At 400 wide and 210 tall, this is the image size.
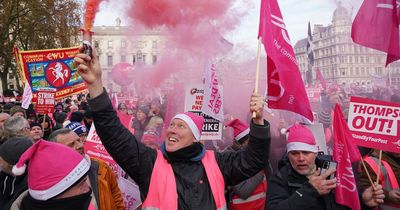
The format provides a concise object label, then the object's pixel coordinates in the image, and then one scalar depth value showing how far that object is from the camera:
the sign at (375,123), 3.45
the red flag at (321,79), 11.90
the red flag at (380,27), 3.78
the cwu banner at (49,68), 9.40
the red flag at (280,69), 3.83
